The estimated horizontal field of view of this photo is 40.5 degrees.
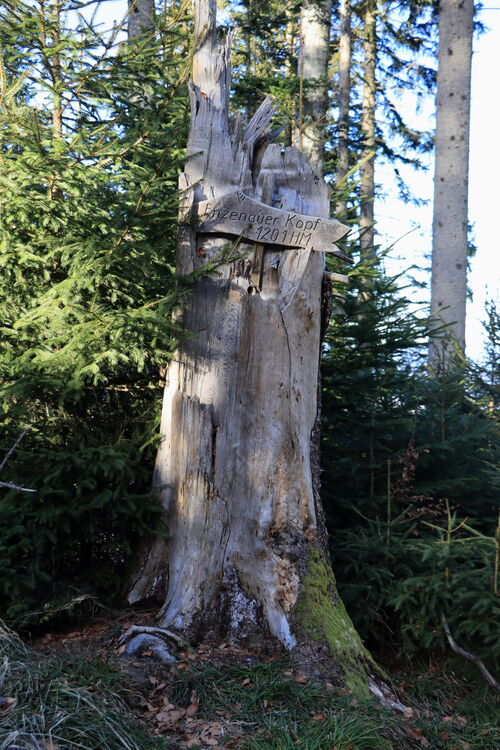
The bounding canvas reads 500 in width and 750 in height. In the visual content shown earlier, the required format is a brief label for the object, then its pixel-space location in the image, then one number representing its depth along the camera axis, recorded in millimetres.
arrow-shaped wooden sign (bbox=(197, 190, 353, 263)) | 5047
